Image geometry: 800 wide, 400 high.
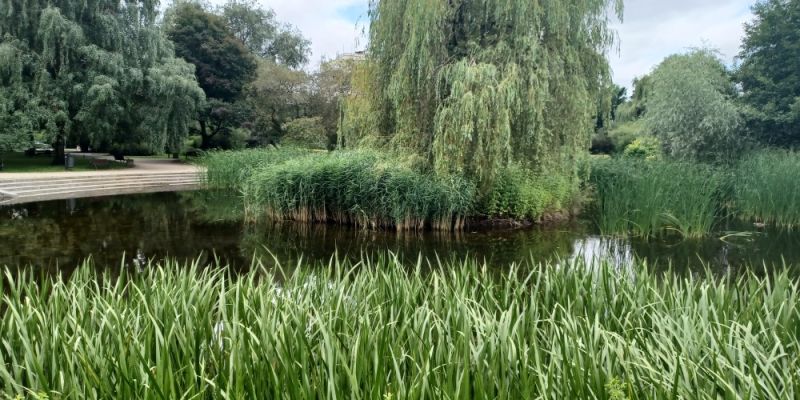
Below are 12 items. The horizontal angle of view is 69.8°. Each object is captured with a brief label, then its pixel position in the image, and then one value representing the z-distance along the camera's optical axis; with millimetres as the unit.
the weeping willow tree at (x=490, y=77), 9469
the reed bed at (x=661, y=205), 9016
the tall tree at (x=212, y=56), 27969
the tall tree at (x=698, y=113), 14219
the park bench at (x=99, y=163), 21306
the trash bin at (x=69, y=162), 19859
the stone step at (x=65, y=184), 14381
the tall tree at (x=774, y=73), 13859
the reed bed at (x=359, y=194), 9703
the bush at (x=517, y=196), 10336
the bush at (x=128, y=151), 22820
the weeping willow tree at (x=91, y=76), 18094
